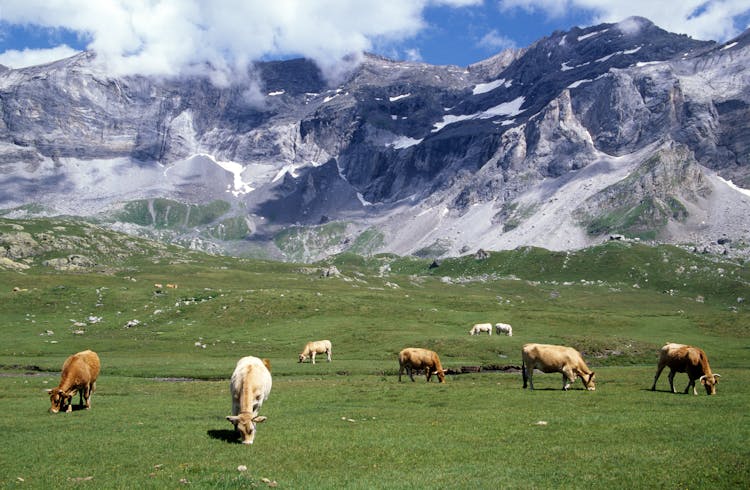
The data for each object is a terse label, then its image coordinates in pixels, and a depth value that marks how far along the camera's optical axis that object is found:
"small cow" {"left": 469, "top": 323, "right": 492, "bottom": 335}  93.19
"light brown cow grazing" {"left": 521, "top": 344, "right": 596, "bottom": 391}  40.19
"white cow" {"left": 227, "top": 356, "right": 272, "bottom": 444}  24.56
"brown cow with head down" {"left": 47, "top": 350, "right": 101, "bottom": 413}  34.44
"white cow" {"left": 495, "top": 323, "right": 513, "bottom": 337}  93.68
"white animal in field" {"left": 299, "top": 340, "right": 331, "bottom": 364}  72.12
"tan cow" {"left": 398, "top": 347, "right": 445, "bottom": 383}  49.81
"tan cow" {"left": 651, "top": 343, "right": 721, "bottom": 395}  37.00
